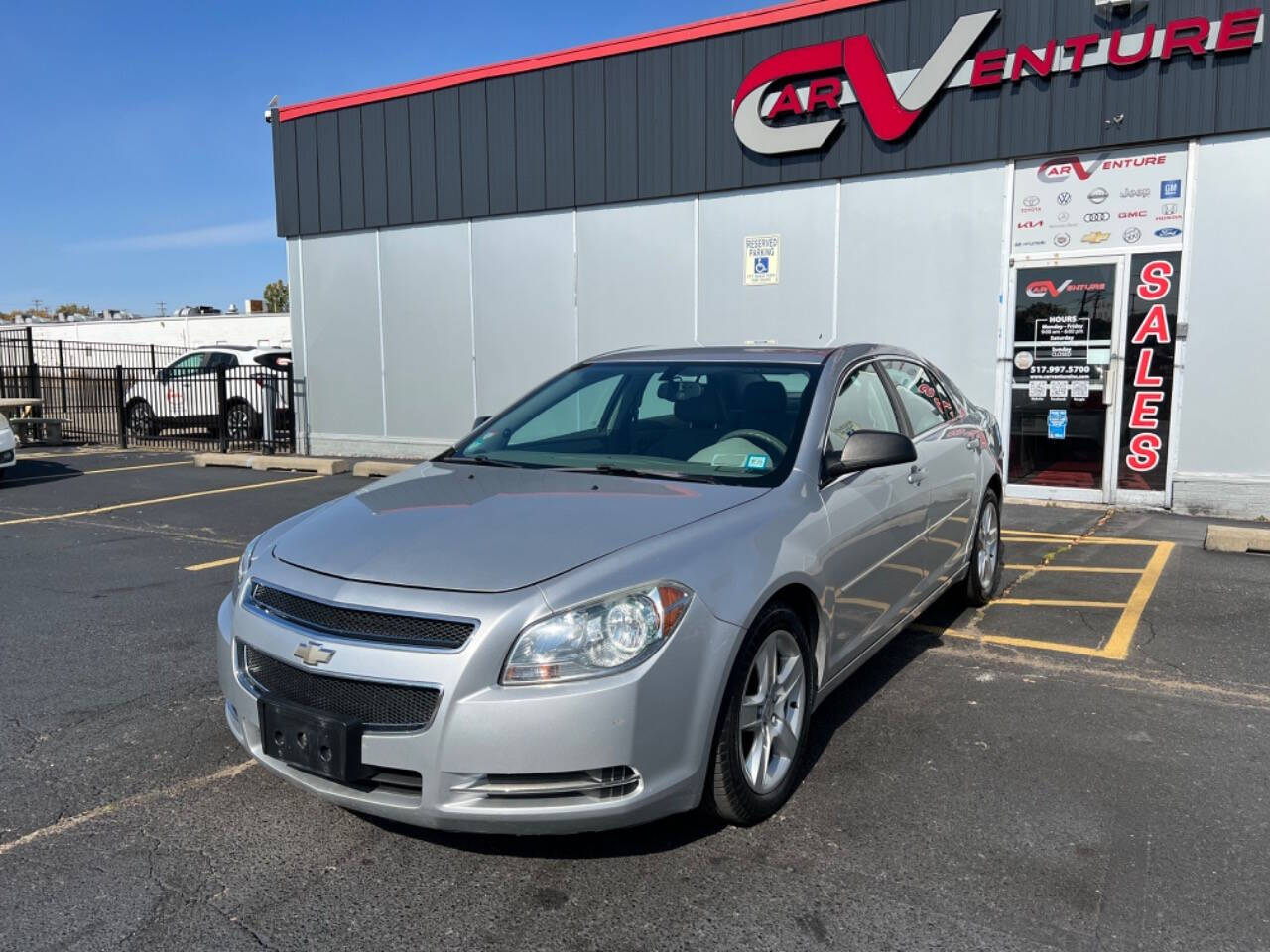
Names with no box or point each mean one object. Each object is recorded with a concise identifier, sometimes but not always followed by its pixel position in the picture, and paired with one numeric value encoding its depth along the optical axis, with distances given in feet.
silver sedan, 8.69
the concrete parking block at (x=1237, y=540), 24.56
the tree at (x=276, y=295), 270.87
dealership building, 29.78
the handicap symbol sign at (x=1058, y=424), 32.22
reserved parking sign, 36.47
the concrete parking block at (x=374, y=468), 39.07
